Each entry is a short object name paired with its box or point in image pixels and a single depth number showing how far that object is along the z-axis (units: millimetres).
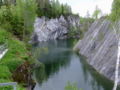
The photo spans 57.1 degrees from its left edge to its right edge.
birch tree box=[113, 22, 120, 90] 15275
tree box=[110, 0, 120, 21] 14655
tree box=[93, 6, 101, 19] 57503
